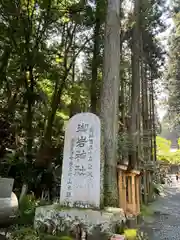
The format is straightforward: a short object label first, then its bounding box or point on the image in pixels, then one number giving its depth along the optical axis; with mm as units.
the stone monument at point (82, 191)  3103
